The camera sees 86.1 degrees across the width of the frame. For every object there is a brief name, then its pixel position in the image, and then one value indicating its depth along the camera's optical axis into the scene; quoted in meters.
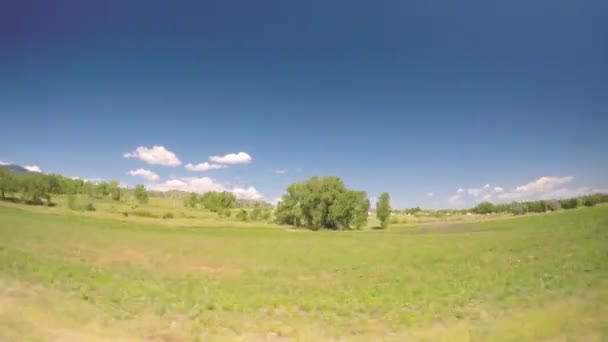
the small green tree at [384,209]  105.25
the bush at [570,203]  125.00
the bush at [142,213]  101.00
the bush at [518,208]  166.95
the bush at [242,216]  122.94
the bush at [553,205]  133.74
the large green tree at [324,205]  92.25
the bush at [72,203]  96.20
